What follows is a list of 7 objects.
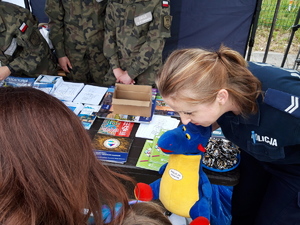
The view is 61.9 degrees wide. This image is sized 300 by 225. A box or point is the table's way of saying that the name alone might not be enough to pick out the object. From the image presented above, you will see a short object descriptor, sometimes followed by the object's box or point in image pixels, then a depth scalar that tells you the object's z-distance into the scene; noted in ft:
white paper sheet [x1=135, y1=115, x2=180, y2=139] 4.73
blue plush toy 3.35
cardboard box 4.72
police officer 3.00
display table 3.86
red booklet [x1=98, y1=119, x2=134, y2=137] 4.73
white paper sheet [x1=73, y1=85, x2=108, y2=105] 5.62
